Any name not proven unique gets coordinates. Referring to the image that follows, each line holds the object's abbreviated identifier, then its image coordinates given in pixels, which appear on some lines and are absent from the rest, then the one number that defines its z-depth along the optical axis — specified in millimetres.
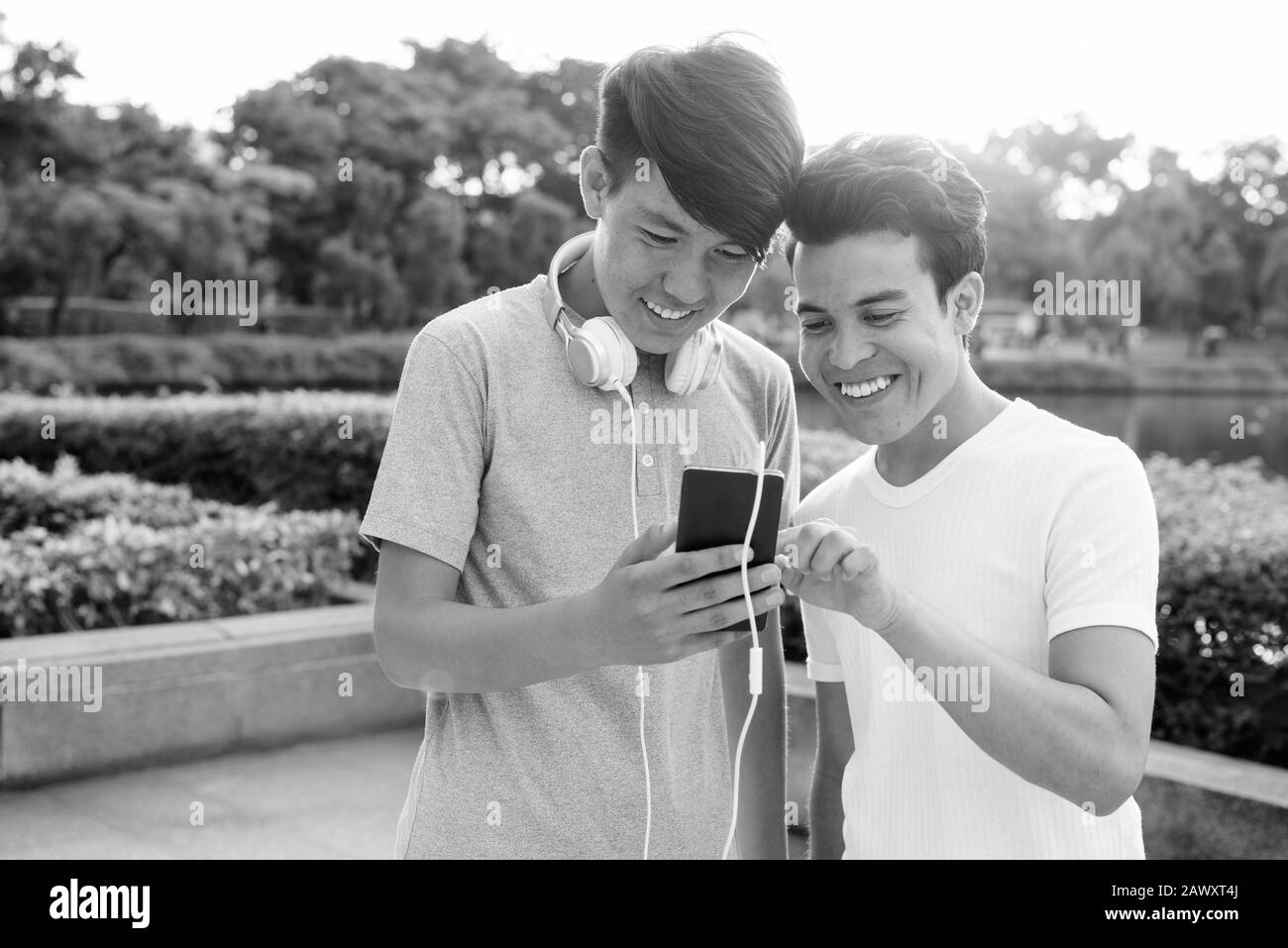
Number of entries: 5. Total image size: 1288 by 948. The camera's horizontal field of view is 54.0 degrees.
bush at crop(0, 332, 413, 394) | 24344
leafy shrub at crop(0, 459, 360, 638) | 5047
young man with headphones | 1610
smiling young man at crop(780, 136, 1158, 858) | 1476
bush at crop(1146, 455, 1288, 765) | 3869
